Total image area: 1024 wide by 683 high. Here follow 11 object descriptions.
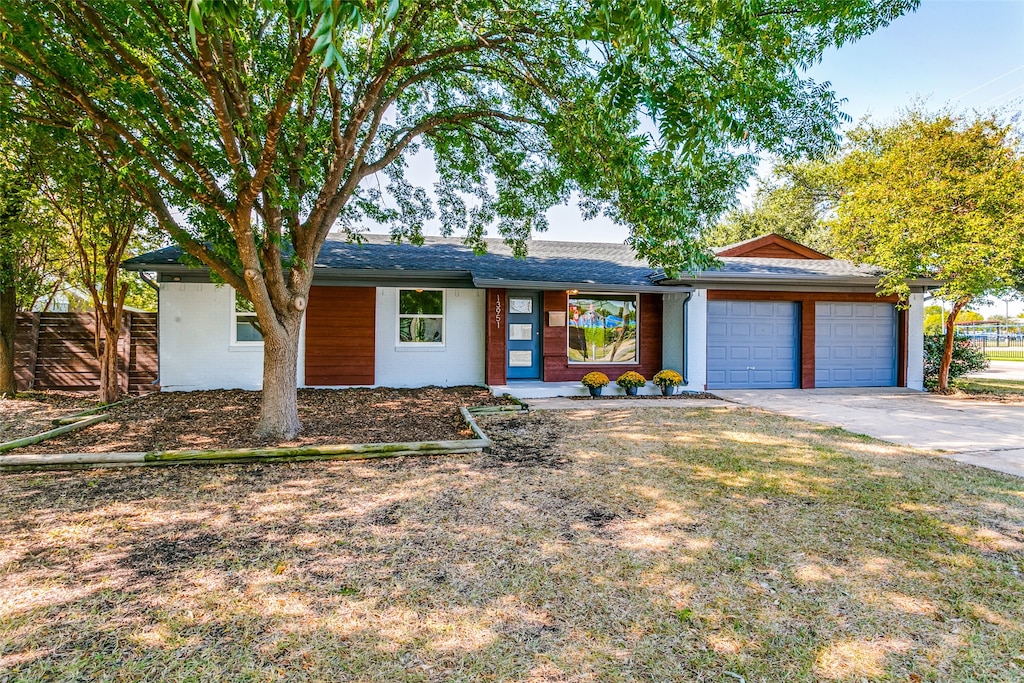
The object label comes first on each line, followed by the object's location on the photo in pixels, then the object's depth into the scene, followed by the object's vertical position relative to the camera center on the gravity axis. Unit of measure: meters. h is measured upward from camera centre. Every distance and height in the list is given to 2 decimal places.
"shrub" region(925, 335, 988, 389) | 12.48 -0.42
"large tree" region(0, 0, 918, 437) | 4.40 +2.49
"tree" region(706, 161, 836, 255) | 23.66 +6.54
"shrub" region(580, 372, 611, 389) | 10.00 -0.80
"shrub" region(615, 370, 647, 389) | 10.23 -0.81
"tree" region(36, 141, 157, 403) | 6.79 +2.05
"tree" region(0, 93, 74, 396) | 8.24 +1.90
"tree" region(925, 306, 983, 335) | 29.12 +1.61
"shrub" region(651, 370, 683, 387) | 10.21 -0.77
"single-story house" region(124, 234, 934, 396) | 9.77 +0.33
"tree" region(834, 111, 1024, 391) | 9.62 +2.73
